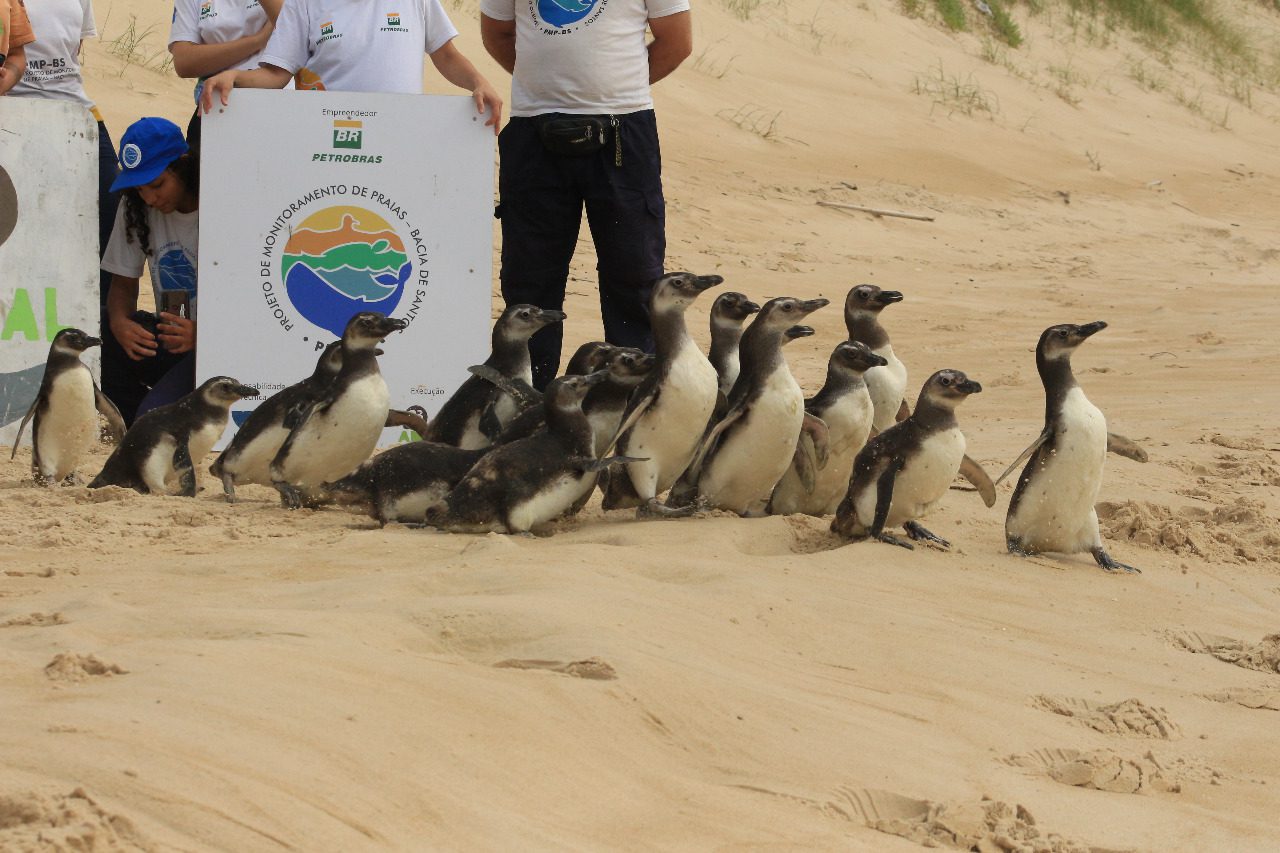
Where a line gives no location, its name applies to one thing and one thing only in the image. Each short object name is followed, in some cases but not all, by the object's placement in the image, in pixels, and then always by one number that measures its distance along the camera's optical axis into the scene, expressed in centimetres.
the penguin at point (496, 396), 1186
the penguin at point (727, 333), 1185
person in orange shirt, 1301
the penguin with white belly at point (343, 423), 1127
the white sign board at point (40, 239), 1332
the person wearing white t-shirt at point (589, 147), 1261
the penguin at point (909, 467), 1047
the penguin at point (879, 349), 1260
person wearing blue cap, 1317
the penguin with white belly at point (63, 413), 1201
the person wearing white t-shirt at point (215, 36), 1349
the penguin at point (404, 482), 1063
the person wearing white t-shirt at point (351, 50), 1300
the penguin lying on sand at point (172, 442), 1155
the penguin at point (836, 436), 1133
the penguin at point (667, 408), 1089
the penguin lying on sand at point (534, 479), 1019
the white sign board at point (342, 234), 1299
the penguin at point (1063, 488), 1064
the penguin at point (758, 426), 1085
